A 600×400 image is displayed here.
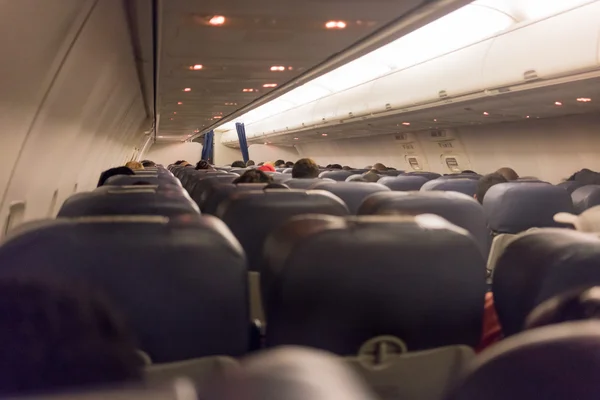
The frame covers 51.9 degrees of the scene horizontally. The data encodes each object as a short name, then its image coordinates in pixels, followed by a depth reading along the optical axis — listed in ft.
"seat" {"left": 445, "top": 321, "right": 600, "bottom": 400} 2.89
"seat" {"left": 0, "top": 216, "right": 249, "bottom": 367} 5.74
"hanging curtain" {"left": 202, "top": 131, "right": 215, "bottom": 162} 116.04
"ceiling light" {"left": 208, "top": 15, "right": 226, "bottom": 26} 18.78
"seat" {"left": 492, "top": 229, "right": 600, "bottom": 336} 6.07
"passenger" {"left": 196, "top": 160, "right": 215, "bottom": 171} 53.72
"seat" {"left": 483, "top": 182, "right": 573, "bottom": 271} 16.40
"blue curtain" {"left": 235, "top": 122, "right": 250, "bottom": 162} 96.30
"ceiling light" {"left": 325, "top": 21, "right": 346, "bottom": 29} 19.03
